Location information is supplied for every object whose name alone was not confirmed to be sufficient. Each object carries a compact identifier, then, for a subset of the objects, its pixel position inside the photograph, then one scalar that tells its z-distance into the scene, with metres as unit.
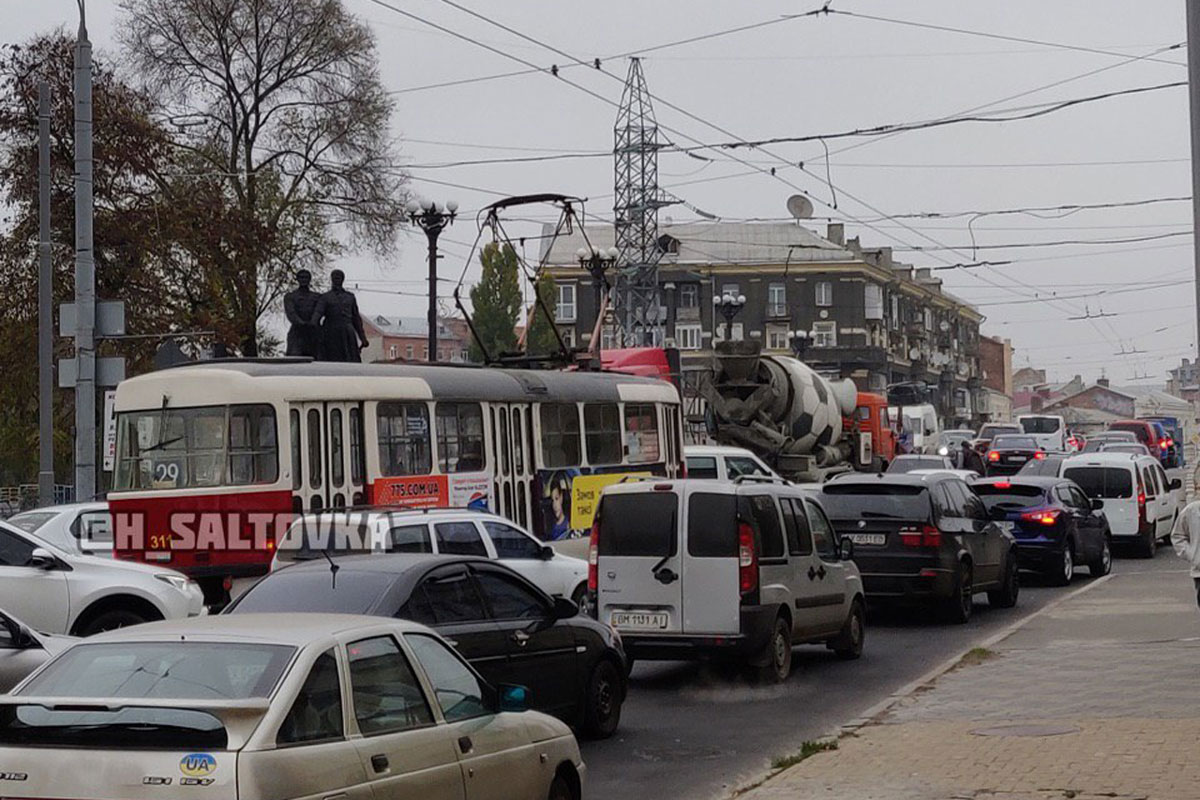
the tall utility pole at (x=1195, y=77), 9.81
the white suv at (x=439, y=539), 15.70
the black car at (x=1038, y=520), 26.41
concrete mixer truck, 36.66
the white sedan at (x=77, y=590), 16.19
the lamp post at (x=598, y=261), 35.22
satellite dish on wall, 57.75
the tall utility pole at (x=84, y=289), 25.06
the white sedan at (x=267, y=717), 6.38
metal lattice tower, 46.10
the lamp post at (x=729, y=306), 50.03
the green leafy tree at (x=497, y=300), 87.00
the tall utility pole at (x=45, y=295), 27.98
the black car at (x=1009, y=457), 49.09
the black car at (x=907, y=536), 20.66
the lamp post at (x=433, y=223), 31.20
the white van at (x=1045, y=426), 73.18
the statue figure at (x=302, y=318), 26.58
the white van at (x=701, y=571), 15.49
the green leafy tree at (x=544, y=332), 83.62
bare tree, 47.03
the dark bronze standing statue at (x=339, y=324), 26.61
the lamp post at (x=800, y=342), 57.56
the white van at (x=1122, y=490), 33.00
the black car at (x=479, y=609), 11.30
